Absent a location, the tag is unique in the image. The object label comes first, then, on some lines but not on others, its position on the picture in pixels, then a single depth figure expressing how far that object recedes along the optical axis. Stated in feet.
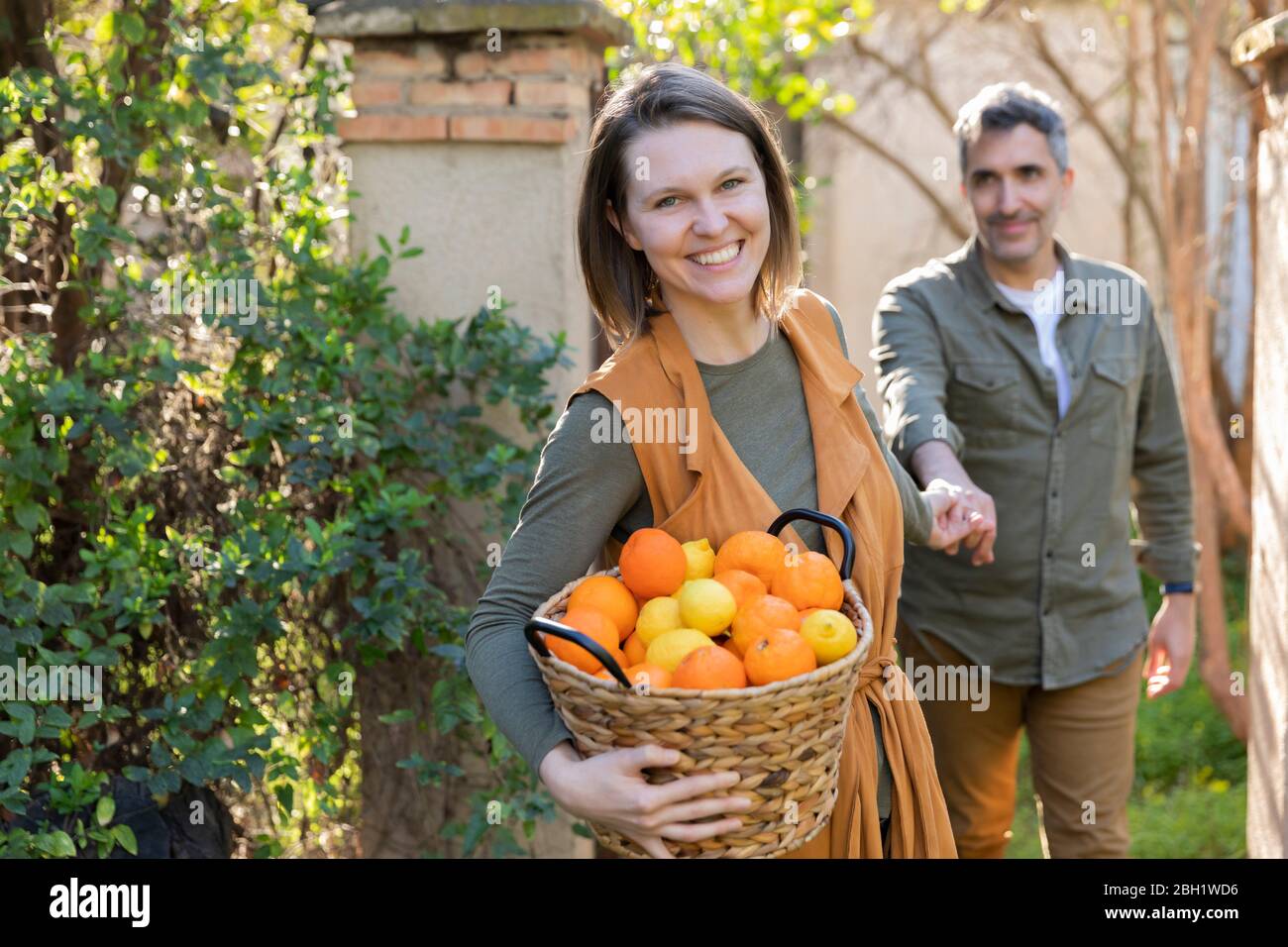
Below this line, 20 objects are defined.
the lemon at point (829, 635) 5.74
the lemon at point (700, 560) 6.23
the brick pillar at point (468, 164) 11.91
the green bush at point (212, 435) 10.02
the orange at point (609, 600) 5.98
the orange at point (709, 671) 5.45
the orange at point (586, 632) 5.72
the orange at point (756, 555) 6.16
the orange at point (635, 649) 5.98
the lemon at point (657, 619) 5.96
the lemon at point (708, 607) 5.86
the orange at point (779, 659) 5.52
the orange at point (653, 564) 6.05
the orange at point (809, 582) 6.04
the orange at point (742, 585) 5.98
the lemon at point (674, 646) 5.69
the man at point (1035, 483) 10.68
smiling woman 6.40
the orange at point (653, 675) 5.52
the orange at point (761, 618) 5.75
